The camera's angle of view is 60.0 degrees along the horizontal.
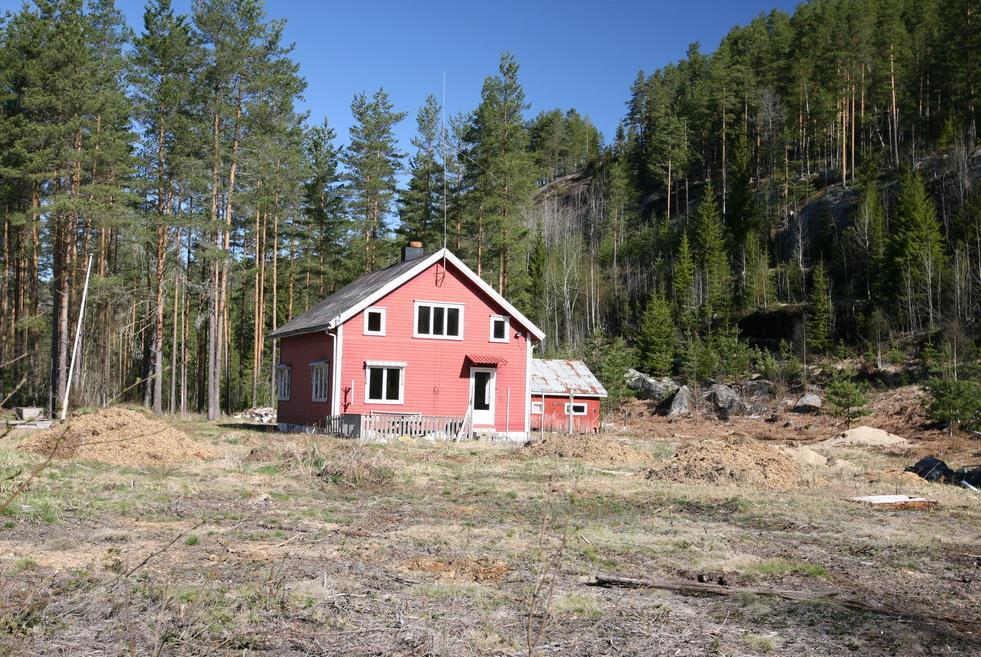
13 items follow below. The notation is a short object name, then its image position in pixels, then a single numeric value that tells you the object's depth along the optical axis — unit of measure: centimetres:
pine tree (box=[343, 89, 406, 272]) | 5153
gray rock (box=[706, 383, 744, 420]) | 4484
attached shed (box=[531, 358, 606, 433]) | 3809
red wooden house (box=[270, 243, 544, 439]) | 2838
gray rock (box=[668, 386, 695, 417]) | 4578
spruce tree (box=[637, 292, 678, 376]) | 5516
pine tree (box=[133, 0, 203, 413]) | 3656
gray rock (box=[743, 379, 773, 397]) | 4694
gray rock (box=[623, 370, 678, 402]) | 5072
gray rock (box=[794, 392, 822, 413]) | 4244
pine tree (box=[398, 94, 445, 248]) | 5106
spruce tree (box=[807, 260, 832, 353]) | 5234
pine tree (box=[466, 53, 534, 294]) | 4712
